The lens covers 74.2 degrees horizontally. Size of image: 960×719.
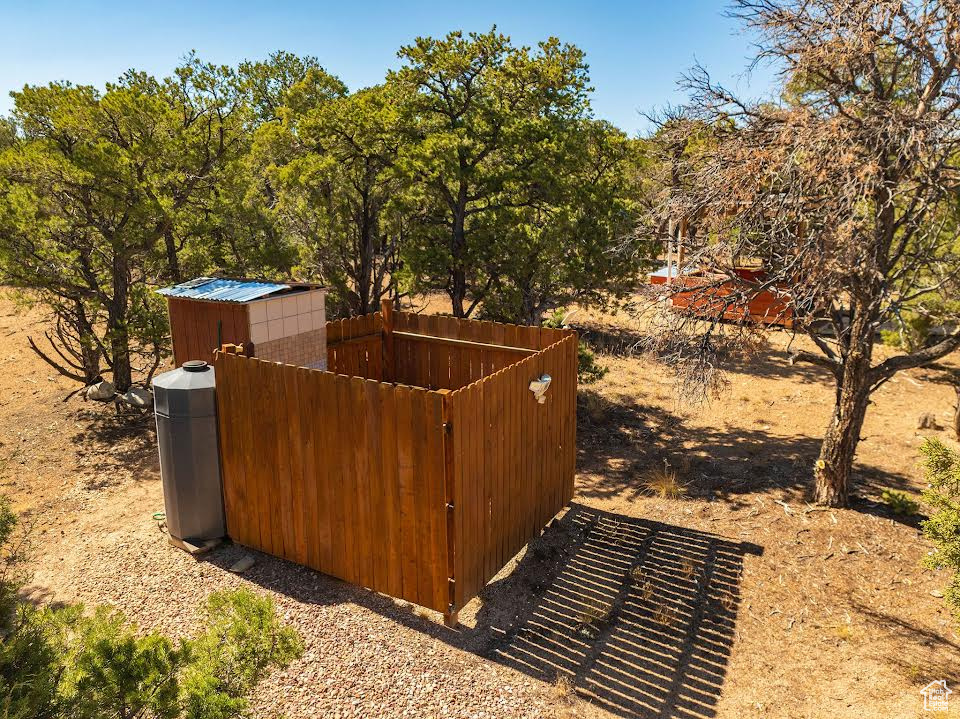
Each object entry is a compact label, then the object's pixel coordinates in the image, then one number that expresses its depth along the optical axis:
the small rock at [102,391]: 11.72
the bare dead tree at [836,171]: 6.34
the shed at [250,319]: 7.32
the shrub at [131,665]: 2.74
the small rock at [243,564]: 6.71
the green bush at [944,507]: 4.39
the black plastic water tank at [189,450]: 6.77
